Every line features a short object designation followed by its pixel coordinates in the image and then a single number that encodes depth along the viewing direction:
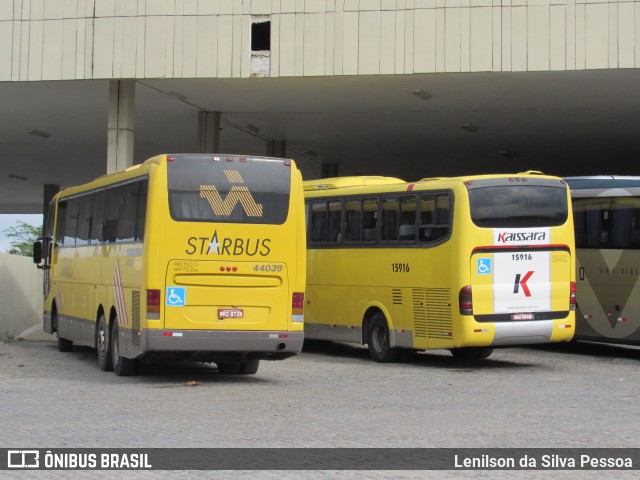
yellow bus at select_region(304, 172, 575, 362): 18.06
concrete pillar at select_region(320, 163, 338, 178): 44.22
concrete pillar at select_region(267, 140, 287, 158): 37.16
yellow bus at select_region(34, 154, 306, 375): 15.23
